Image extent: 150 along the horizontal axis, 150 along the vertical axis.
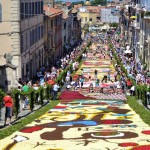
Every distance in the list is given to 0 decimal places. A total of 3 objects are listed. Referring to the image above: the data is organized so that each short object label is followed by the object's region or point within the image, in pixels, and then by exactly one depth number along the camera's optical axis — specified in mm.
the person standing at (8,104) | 23750
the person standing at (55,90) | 39794
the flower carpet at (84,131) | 18328
